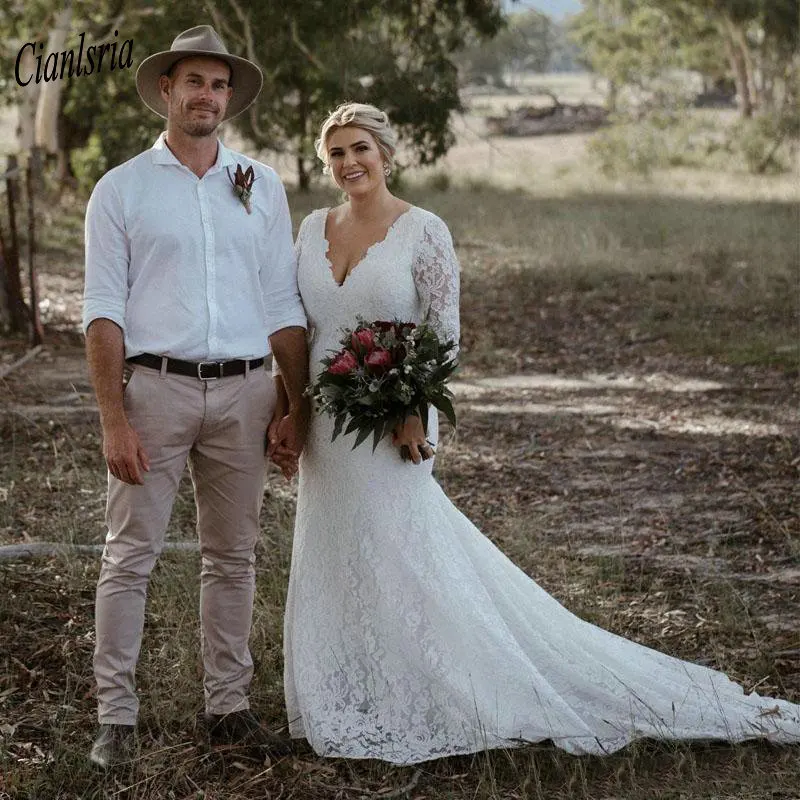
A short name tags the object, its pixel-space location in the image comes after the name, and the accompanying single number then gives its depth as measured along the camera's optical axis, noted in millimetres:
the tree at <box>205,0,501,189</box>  14250
